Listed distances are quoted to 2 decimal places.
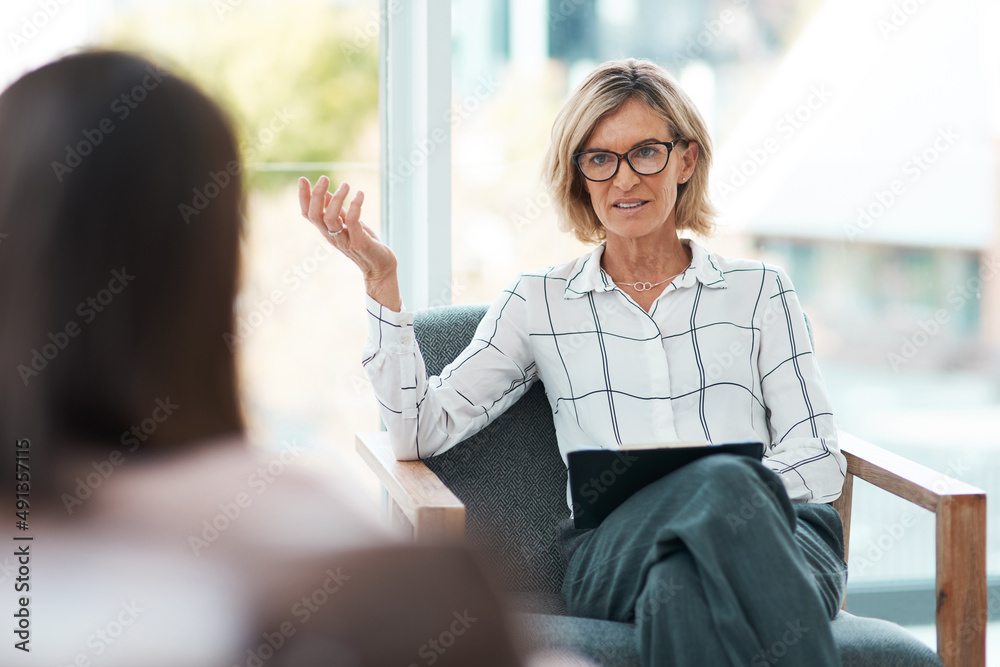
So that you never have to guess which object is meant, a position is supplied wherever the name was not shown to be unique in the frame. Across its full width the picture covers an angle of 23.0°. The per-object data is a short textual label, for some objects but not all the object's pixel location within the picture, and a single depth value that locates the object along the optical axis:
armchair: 2.95
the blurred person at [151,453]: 1.17
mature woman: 3.09
